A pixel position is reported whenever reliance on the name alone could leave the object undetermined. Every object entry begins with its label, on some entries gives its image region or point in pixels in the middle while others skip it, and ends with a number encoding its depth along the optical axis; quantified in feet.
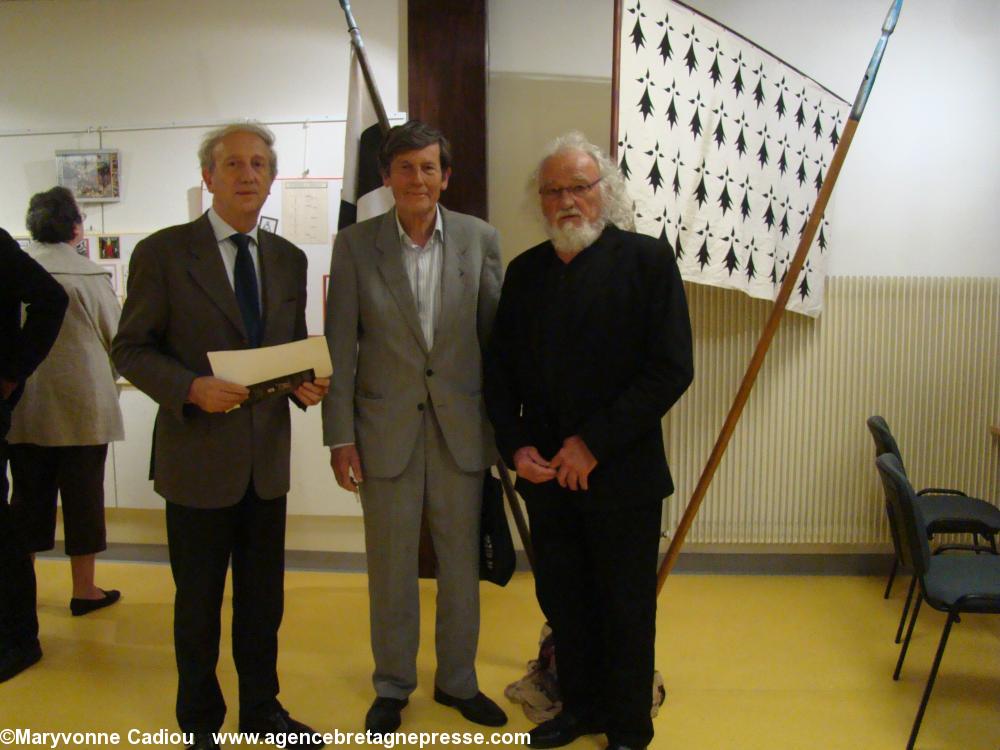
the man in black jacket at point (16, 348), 7.87
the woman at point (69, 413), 9.45
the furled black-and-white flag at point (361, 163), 9.40
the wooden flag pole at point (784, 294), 7.75
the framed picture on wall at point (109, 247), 11.87
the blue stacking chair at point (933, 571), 6.81
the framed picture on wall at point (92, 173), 11.69
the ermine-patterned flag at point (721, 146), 8.42
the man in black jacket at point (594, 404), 6.12
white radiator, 10.56
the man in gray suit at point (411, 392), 6.75
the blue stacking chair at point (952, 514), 9.16
